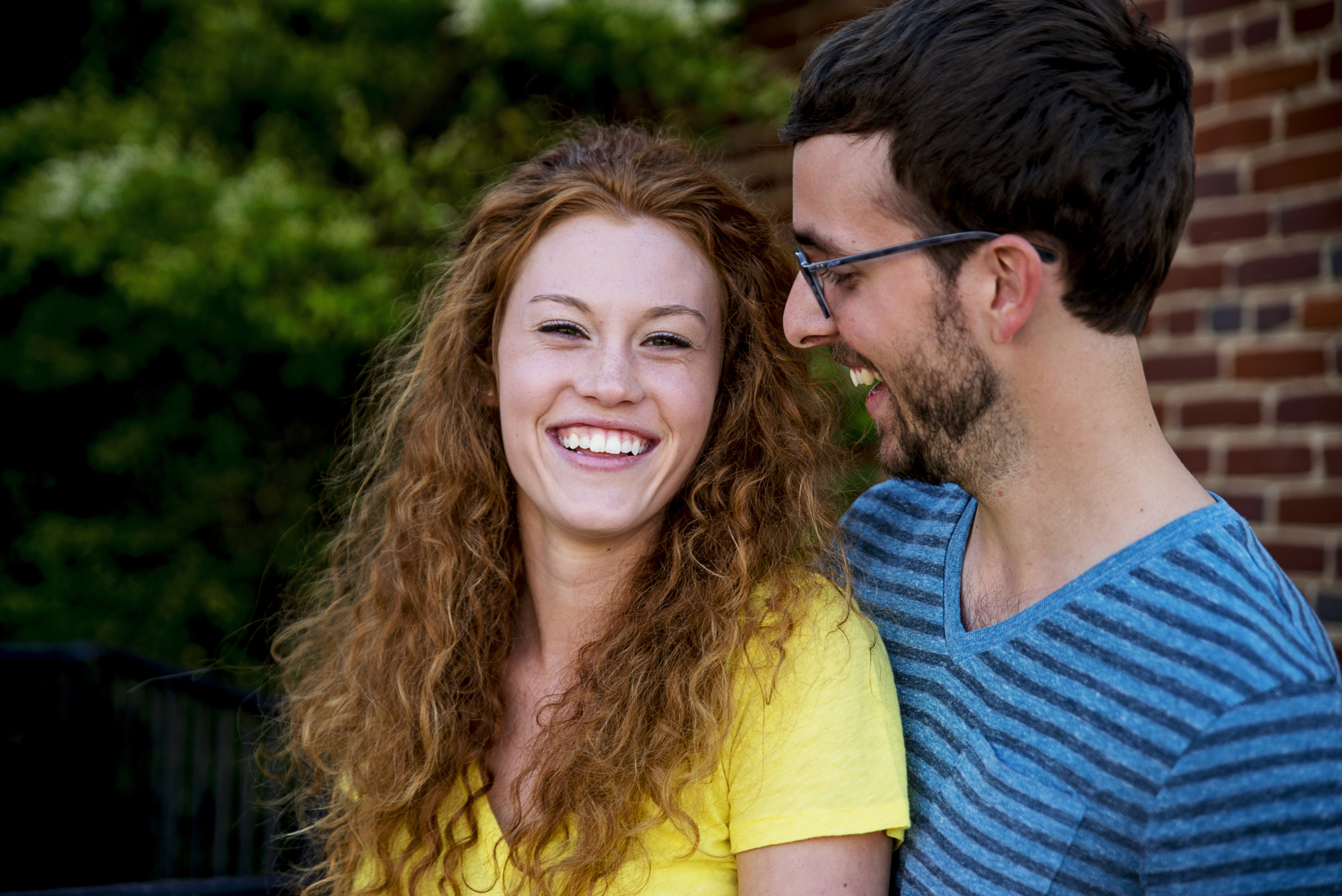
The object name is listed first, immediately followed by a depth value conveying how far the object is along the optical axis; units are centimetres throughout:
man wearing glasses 189
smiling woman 203
